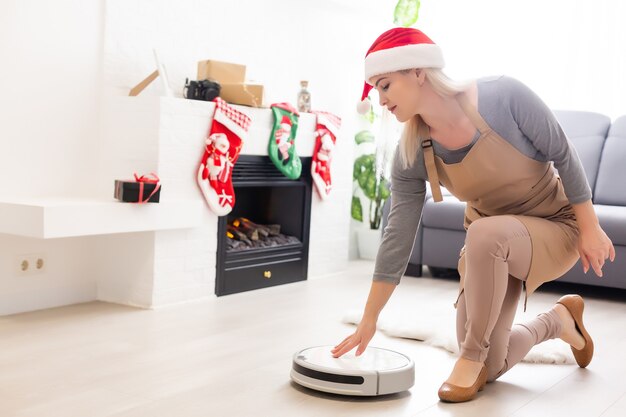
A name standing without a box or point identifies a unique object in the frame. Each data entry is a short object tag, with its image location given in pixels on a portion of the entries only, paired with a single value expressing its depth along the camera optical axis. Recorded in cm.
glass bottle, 443
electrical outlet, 328
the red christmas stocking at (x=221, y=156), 369
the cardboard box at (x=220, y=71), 383
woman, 215
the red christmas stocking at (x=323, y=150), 441
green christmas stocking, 405
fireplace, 393
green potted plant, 527
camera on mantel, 371
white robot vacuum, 221
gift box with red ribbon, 325
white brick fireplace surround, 338
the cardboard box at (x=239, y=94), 386
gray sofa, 415
